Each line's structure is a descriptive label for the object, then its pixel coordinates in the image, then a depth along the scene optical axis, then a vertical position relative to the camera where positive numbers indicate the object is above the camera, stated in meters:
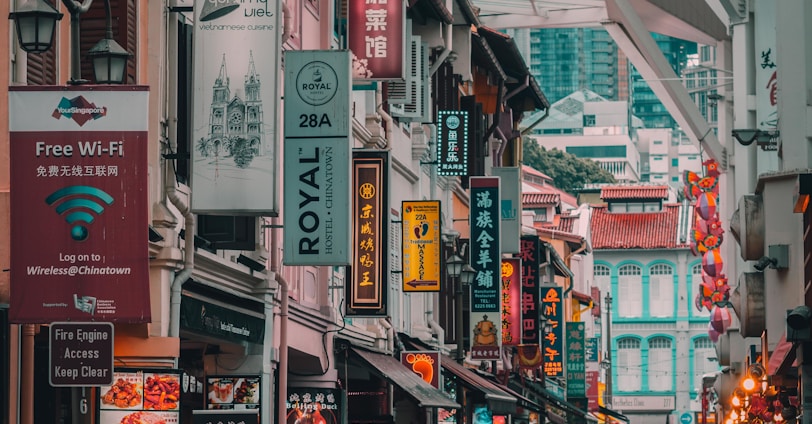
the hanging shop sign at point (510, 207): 38.22 +0.76
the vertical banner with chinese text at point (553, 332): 50.59 -2.64
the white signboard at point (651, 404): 100.19 -9.20
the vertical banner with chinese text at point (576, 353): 56.66 -3.60
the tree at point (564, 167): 157.62 +6.66
